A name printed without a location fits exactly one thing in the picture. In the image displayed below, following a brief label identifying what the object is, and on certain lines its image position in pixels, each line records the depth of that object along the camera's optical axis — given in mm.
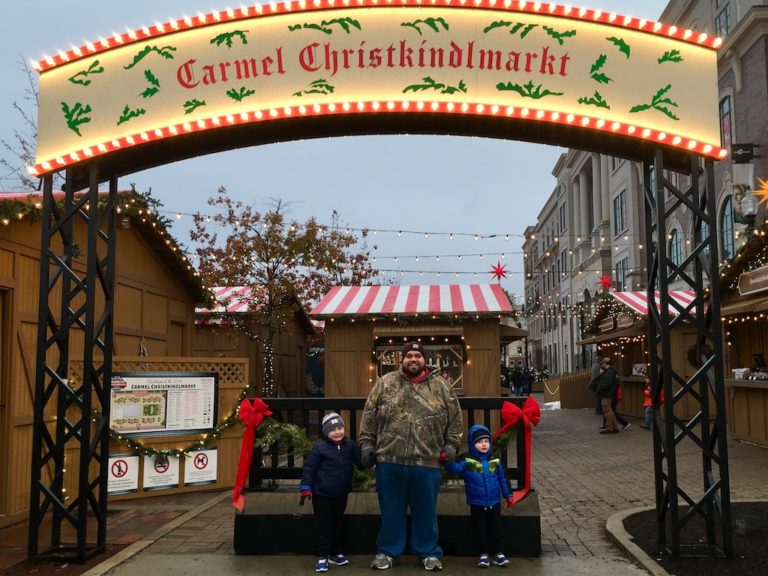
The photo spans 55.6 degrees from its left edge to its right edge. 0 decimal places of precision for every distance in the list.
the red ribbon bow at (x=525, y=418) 5977
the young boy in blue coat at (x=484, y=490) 5566
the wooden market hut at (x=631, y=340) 17094
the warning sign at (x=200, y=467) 9219
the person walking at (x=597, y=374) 19739
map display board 8719
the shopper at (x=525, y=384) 31531
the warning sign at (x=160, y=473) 8875
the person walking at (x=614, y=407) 15901
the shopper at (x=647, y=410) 15500
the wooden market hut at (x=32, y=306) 7660
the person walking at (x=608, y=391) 15695
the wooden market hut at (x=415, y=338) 15000
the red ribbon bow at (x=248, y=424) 6176
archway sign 6156
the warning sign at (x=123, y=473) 8586
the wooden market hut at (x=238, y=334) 18812
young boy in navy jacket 5633
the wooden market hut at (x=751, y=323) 12352
